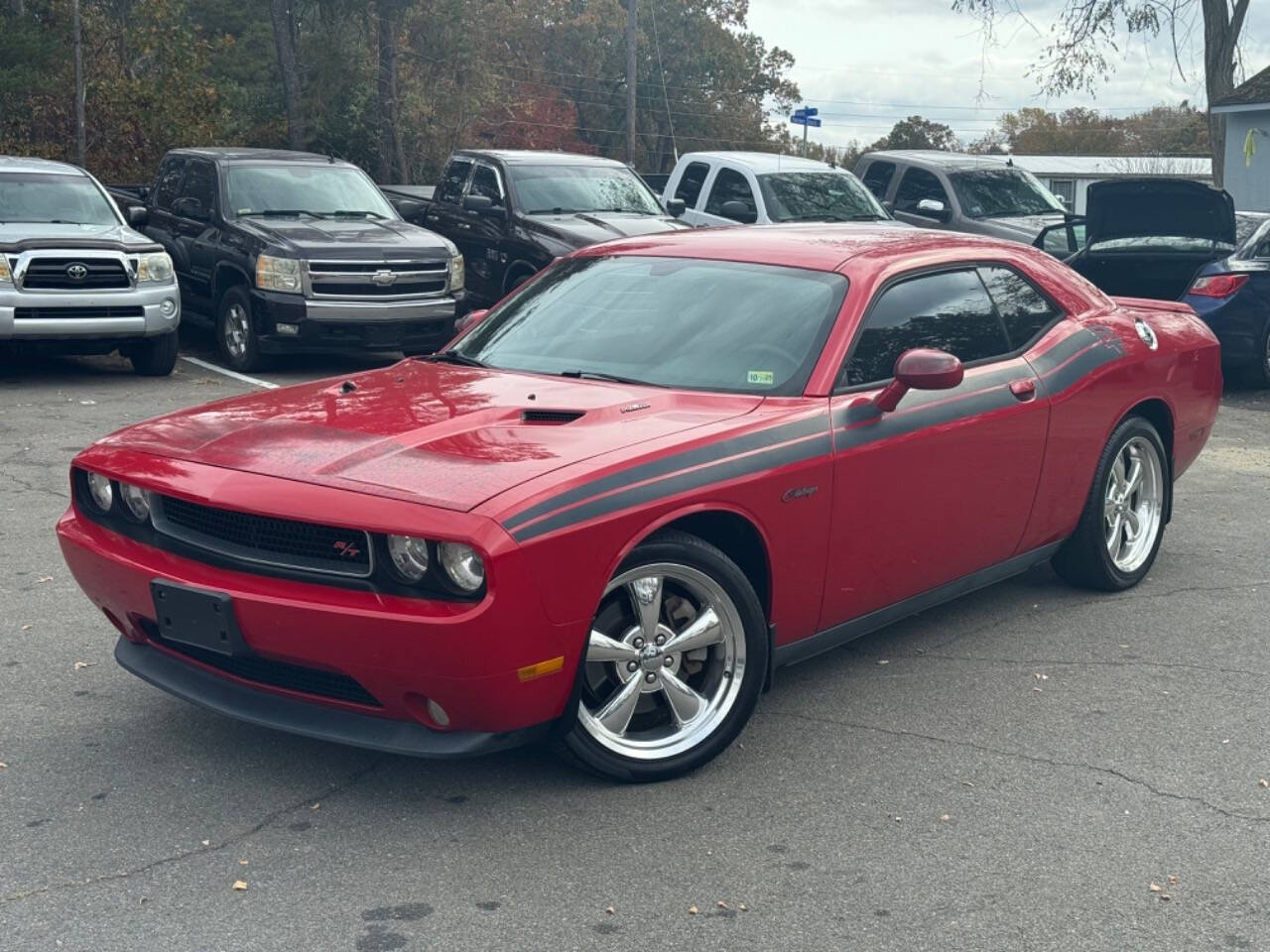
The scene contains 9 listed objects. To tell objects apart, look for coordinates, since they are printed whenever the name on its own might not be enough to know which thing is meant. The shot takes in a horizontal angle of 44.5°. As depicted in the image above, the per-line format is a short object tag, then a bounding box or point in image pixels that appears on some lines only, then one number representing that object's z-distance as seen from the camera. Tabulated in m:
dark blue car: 12.34
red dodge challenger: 3.96
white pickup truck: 15.38
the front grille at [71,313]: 11.83
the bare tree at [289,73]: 32.47
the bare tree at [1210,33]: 26.38
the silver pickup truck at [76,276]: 11.83
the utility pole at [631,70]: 35.91
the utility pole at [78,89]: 22.05
